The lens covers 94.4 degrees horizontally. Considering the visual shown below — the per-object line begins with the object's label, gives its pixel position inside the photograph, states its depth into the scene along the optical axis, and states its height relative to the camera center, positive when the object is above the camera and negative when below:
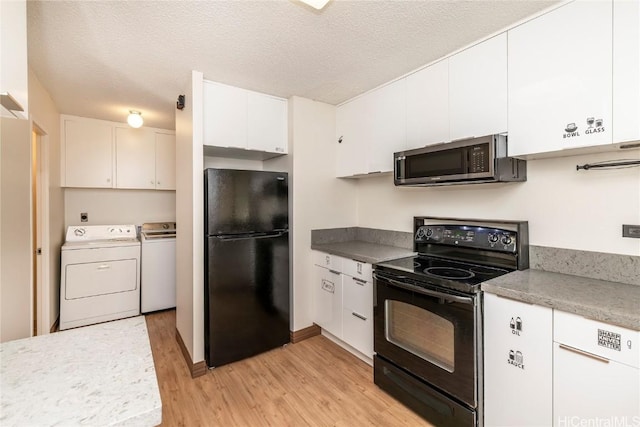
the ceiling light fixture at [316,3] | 1.38 +0.98
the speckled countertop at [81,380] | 0.63 -0.43
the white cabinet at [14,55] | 0.80 +0.46
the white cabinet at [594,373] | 1.15 -0.67
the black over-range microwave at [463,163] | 1.73 +0.31
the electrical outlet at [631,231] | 1.50 -0.10
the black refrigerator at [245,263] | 2.34 -0.44
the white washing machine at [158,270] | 3.47 -0.69
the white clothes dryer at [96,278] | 3.09 -0.72
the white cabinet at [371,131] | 2.39 +0.72
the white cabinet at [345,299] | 2.30 -0.75
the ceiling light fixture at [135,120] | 3.01 +0.94
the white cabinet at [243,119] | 2.43 +0.81
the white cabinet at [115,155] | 3.35 +0.68
